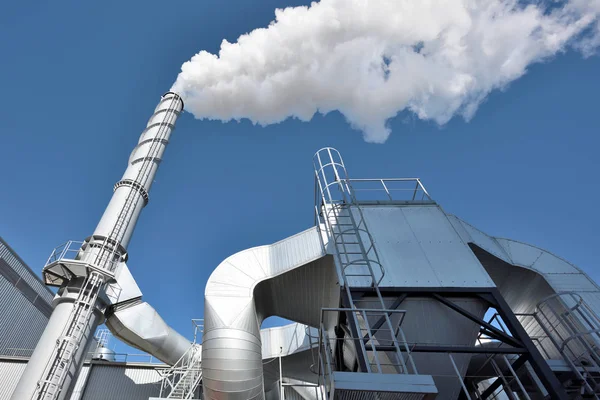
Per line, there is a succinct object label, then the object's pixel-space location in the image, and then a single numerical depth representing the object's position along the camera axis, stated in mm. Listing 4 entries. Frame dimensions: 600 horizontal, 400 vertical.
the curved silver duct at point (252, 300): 10703
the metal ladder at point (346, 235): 10289
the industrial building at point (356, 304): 10070
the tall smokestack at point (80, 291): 11484
